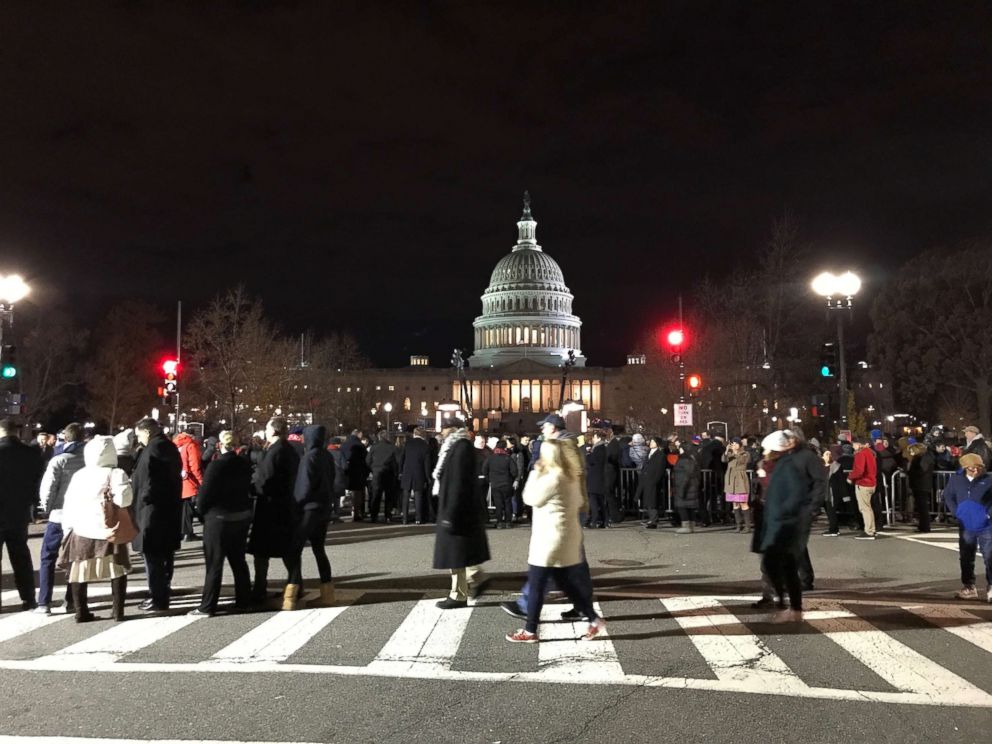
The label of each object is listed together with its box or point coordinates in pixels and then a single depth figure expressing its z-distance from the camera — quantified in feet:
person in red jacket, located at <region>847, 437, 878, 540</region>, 48.75
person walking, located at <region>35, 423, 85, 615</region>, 29.71
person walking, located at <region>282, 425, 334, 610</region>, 29.78
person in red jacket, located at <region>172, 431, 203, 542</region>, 46.06
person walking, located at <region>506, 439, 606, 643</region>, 24.59
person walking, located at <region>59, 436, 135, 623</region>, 27.32
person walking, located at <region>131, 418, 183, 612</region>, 29.55
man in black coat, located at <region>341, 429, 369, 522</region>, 57.00
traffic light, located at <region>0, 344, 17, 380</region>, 68.13
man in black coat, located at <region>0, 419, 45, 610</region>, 30.32
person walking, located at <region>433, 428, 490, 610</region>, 28.78
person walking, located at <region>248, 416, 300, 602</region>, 29.66
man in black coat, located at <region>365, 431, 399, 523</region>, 57.98
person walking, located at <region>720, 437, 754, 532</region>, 52.39
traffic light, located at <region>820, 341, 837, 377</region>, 66.28
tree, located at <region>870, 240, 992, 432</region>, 162.71
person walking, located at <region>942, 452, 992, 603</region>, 31.68
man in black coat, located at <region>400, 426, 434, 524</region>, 55.57
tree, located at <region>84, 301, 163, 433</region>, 193.57
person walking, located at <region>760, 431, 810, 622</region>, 27.96
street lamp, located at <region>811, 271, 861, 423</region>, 68.49
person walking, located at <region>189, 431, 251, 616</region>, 28.45
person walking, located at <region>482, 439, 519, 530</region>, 55.21
